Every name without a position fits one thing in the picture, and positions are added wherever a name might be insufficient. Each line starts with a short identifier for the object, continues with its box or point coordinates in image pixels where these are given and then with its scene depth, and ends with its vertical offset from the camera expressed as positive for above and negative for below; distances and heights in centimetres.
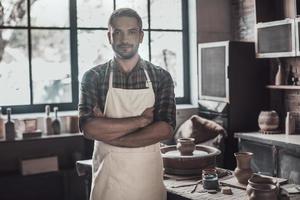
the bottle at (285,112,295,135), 454 -39
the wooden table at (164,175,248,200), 230 -55
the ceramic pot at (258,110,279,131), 463 -36
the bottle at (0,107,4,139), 444 -35
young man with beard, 226 -14
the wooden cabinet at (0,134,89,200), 445 -84
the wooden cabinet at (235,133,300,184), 407 -64
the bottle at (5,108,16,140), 439 -37
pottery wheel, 270 -46
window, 486 +50
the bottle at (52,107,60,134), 466 -37
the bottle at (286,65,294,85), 482 +9
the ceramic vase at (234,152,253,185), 245 -45
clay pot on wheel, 280 -37
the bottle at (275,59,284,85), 482 +10
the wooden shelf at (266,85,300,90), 452 -1
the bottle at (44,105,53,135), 464 -35
